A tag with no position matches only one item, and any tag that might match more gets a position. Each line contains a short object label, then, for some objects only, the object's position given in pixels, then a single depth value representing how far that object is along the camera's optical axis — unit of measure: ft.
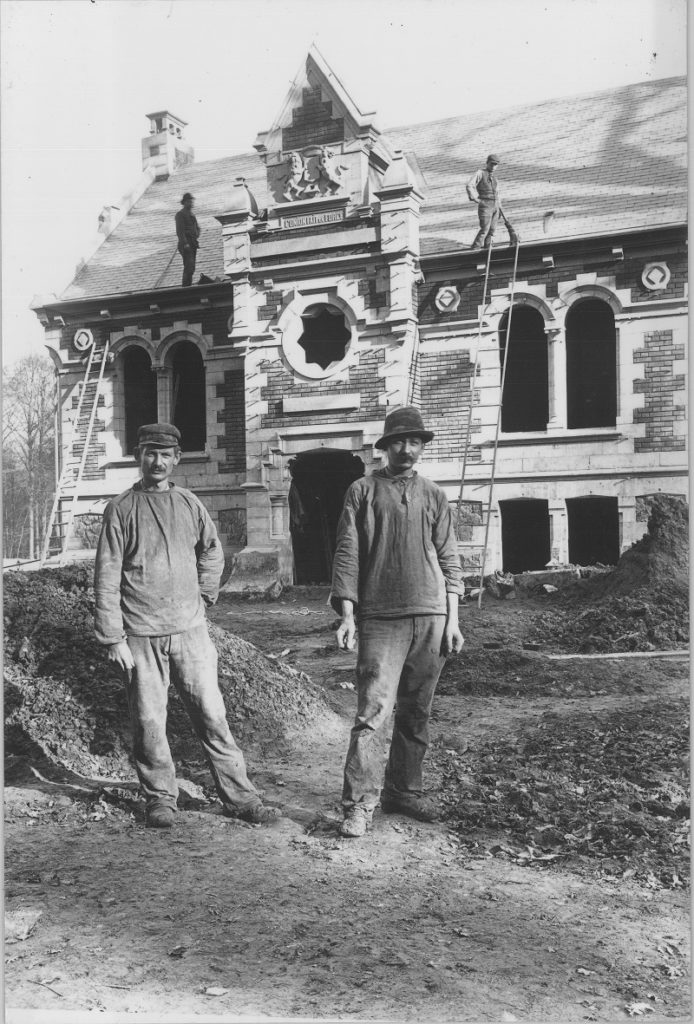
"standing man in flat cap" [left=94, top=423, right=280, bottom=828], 15.16
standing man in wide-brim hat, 14.71
